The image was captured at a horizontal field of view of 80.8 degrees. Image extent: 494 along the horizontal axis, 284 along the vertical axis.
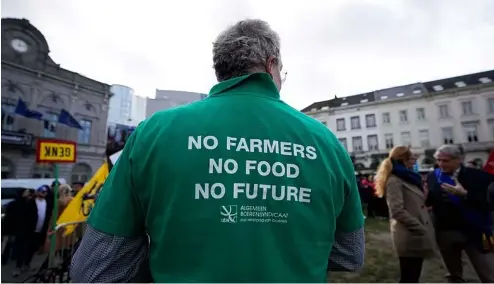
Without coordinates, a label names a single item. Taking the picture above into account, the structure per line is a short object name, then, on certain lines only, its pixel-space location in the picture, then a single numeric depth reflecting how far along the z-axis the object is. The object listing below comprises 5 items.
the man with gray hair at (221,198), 0.82
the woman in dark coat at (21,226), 5.89
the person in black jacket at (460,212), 2.94
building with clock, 19.58
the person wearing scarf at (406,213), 2.83
